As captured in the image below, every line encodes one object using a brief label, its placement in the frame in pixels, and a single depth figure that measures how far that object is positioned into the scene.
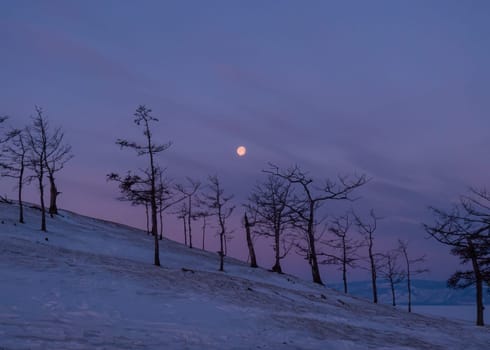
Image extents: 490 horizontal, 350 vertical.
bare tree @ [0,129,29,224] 39.12
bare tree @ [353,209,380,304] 44.38
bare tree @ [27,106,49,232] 39.81
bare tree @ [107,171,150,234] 33.28
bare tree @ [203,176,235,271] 37.16
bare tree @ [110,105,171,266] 30.55
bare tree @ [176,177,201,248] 54.31
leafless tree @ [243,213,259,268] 43.75
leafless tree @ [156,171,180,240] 44.80
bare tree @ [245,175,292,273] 45.41
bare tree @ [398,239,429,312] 46.03
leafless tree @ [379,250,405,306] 47.01
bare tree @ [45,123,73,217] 46.27
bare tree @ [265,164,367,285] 39.16
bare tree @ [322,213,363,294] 46.06
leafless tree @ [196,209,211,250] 54.31
